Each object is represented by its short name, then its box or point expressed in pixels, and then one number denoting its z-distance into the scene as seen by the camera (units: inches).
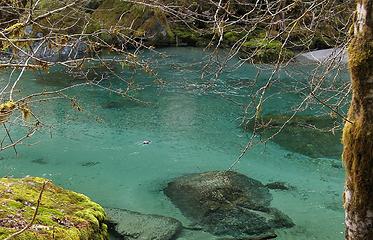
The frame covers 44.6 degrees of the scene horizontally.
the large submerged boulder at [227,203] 253.0
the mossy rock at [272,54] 642.7
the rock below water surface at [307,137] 382.3
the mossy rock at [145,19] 820.6
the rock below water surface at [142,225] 237.1
